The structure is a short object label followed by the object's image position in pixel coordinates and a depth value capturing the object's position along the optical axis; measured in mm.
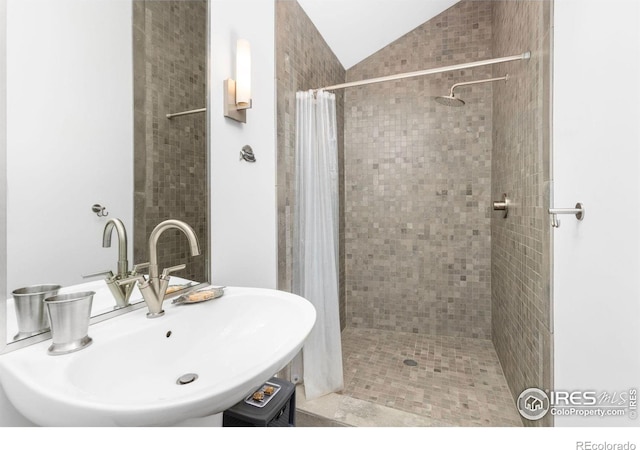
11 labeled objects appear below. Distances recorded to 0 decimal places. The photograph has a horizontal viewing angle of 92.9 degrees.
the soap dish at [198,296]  1056
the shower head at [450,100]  1885
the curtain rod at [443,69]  1409
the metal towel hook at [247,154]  1476
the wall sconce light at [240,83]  1366
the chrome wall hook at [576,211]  938
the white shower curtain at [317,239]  1757
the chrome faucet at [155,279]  942
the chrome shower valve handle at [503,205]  1848
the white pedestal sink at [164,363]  523
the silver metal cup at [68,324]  706
